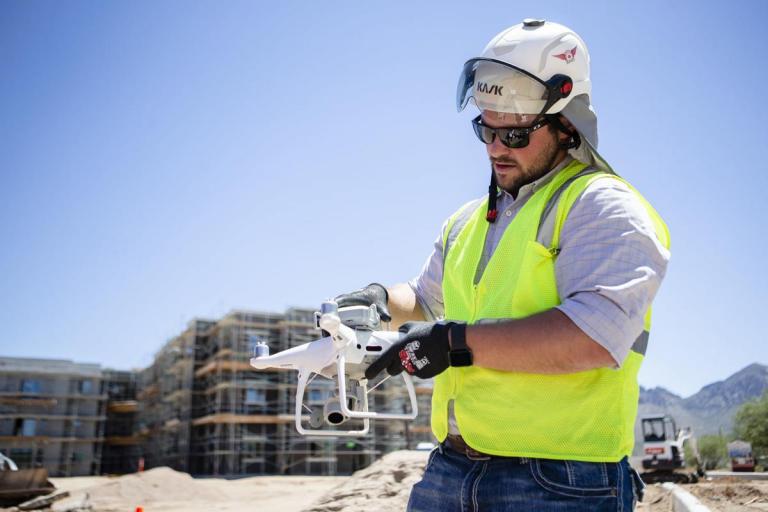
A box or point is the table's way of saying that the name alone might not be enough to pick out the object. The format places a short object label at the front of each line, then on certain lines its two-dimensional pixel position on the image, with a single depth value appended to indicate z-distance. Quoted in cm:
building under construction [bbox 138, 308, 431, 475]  4691
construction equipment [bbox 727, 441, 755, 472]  3234
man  159
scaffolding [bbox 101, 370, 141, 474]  6128
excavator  2386
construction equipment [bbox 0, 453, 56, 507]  1819
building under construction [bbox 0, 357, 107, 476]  5222
